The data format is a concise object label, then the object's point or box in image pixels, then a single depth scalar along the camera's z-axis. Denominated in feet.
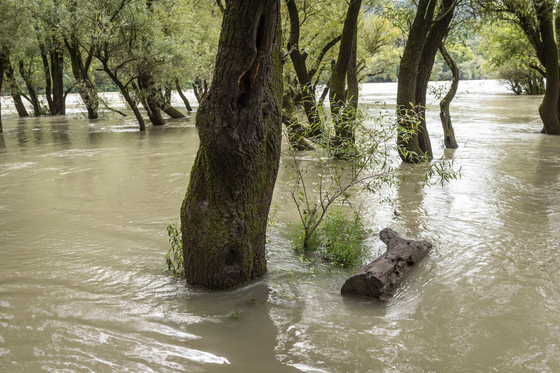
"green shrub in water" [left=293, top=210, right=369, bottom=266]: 16.31
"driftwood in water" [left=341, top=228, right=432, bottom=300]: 13.07
